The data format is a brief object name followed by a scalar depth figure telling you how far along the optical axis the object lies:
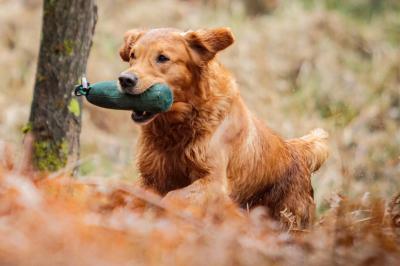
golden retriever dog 9.89
